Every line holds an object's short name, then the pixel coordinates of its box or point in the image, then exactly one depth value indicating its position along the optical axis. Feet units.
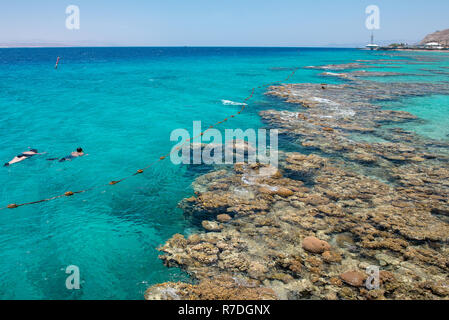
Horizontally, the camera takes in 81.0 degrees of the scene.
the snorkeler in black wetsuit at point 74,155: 62.90
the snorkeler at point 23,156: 59.98
